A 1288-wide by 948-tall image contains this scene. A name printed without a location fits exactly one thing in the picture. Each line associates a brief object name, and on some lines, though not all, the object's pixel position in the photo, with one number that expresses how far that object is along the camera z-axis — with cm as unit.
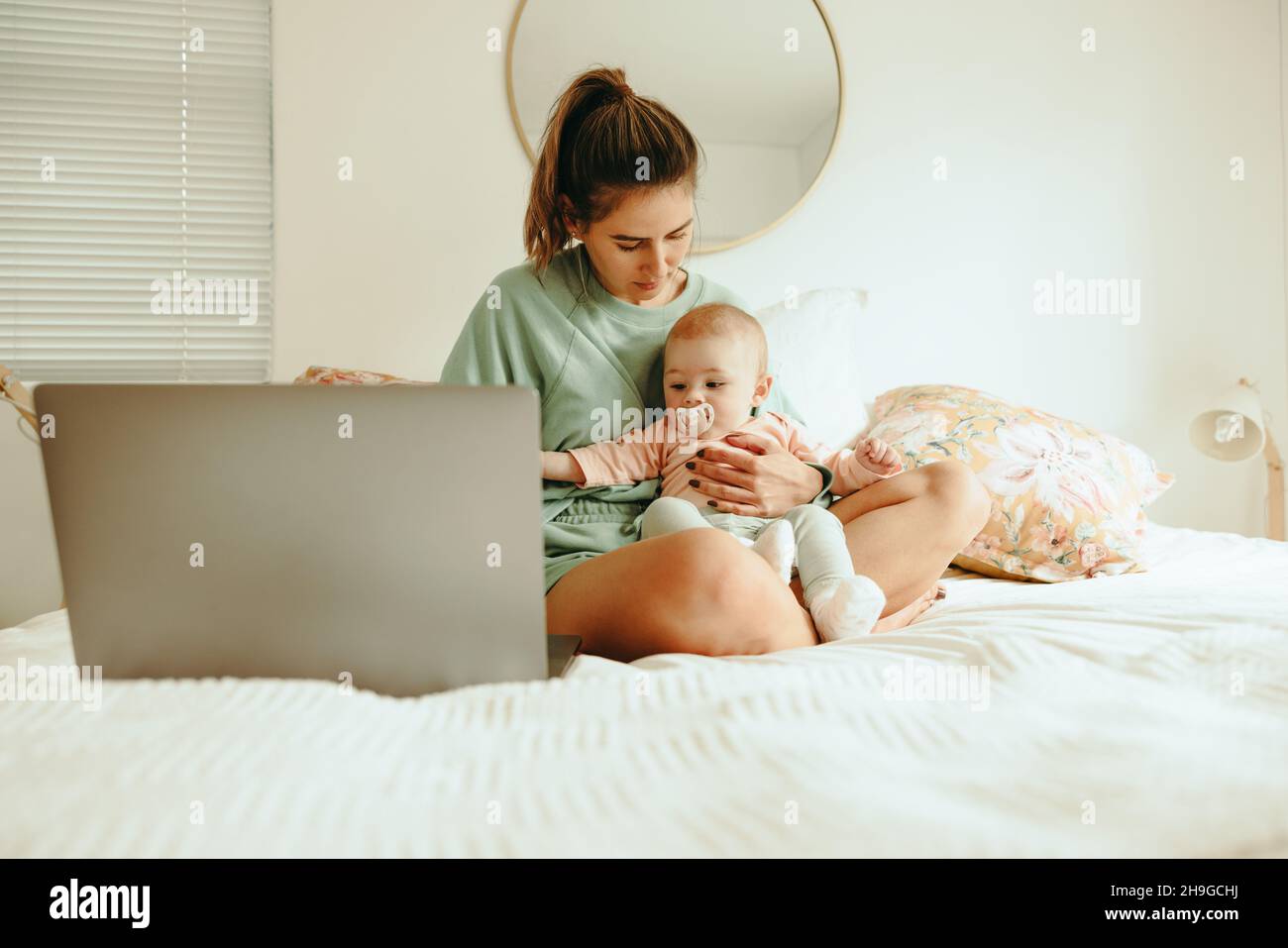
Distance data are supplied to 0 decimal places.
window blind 194
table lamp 214
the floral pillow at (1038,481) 148
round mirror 203
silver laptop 70
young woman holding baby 115
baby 123
